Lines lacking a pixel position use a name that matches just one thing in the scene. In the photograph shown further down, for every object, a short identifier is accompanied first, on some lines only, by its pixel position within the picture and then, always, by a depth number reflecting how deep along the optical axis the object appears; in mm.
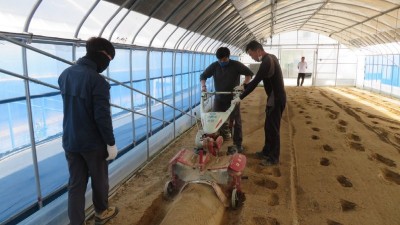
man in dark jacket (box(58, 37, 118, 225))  2768
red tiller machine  3643
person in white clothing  17534
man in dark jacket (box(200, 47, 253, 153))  5406
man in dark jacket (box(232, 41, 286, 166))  4680
